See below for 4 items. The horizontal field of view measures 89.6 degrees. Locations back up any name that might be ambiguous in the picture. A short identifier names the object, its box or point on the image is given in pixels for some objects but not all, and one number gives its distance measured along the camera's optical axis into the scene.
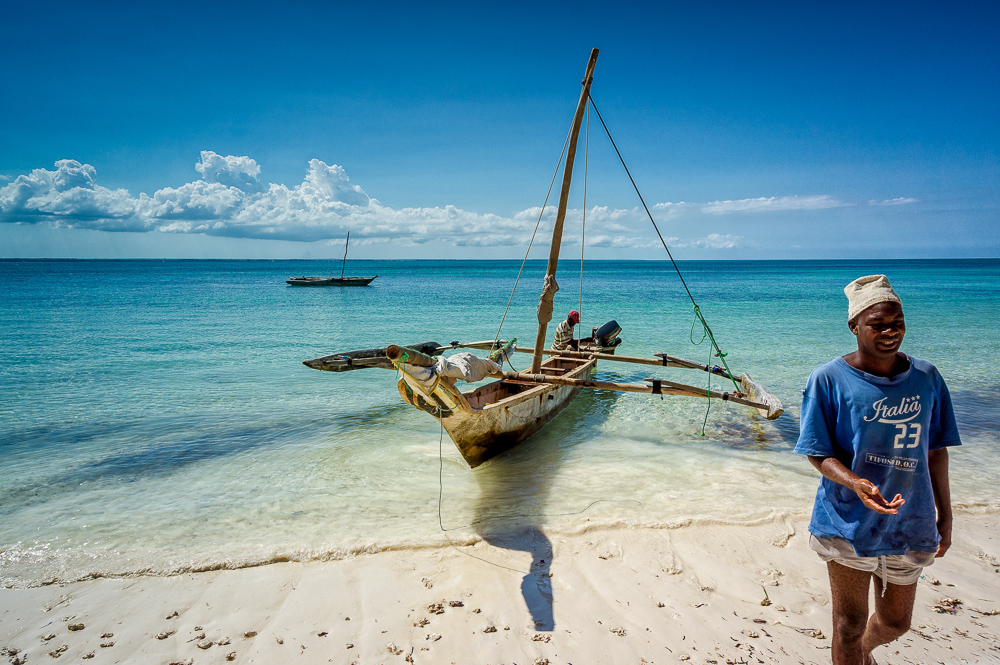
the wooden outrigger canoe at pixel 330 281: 46.94
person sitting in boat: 11.30
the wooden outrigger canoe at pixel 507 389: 4.11
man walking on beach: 1.86
